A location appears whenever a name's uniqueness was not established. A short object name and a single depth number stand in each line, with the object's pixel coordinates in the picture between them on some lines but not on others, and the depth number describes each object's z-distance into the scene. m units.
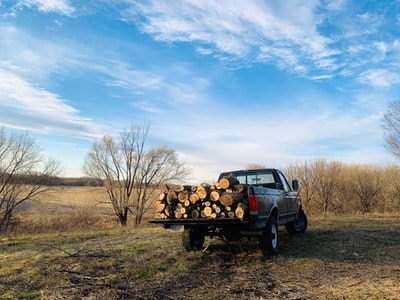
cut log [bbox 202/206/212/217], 6.28
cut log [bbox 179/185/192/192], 6.78
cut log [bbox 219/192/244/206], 6.09
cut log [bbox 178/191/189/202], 6.61
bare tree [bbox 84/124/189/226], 31.84
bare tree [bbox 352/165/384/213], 26.70
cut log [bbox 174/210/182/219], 6.59
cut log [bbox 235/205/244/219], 5.95
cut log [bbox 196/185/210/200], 6.35
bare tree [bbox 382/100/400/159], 23.45
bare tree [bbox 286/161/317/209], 27.88
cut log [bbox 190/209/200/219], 6.43
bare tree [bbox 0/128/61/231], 25.02
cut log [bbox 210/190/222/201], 6.23
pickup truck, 6.08
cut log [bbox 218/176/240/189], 6.26
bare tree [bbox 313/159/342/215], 27.88
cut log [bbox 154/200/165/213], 6.83
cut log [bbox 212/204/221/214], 6.23
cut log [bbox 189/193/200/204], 6.46
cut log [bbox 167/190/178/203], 6.75
